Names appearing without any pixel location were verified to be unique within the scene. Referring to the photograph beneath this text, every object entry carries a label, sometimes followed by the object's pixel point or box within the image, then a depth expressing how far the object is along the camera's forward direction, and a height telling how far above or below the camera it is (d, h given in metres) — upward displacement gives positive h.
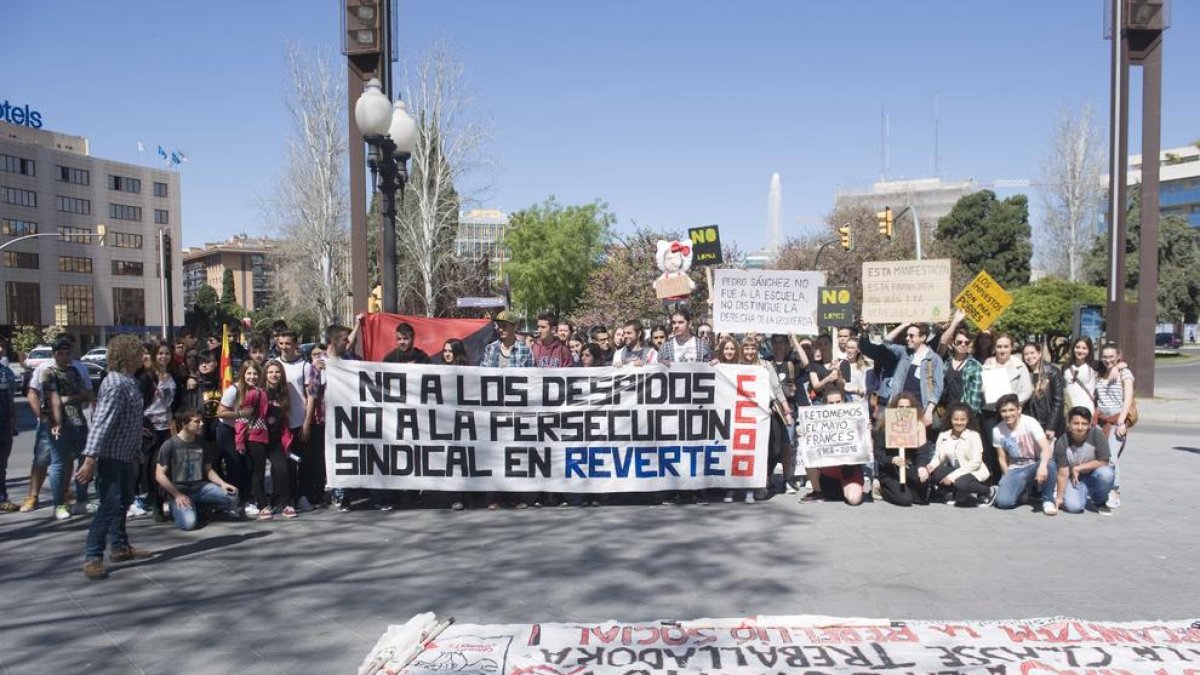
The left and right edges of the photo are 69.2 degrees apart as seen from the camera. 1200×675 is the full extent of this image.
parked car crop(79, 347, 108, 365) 33.62 -1.53
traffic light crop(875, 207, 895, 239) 26.69 +2.81
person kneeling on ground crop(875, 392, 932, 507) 8.64 -1.58
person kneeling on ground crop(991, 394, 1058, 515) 8.36 -1.40
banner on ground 4.42 -1.79
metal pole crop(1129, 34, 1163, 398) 19.59 +2.10
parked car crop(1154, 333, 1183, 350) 61.25 -2.30
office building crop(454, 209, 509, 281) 126.50 +13.71
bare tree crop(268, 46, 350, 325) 38.06 +4.82
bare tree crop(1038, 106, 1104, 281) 51.38 +6.28
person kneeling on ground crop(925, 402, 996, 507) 8.50 -1.52
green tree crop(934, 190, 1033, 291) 56.41 +4.81
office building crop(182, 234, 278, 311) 143.88 +8.80
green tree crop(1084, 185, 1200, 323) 52.69 +2.69
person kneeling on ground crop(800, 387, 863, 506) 8.73 -1.72
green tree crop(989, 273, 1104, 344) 37.25 +0.10
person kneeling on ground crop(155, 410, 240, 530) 7.69 -1.42
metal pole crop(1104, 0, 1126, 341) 19.34 +2.53
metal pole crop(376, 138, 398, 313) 9.46 +1.09
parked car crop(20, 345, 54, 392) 32.44 -1.45
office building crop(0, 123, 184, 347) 73.31 +7.67
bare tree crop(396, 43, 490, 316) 37.72 +4.66
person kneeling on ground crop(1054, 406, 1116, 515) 8.23 -1.47
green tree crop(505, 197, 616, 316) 60.34 +4.18
